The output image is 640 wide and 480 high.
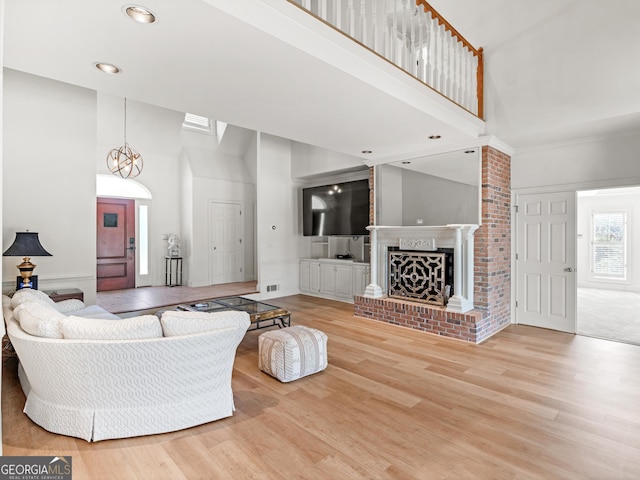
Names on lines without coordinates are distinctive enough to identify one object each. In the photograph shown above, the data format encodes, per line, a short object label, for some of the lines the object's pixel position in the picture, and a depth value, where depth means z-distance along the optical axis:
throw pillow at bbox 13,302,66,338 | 2.23
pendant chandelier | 6.74
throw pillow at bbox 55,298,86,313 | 3.57
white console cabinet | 6.48
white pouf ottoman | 3.12
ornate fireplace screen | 4.85
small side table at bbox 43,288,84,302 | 4.10
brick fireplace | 4.49
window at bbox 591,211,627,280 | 8.01
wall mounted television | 6.30
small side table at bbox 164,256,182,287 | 7.98
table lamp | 3.78
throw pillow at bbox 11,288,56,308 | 2.83
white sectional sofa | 2.17
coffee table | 3.98
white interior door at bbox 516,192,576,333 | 4.72
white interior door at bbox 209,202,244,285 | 8.12
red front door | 7.42
